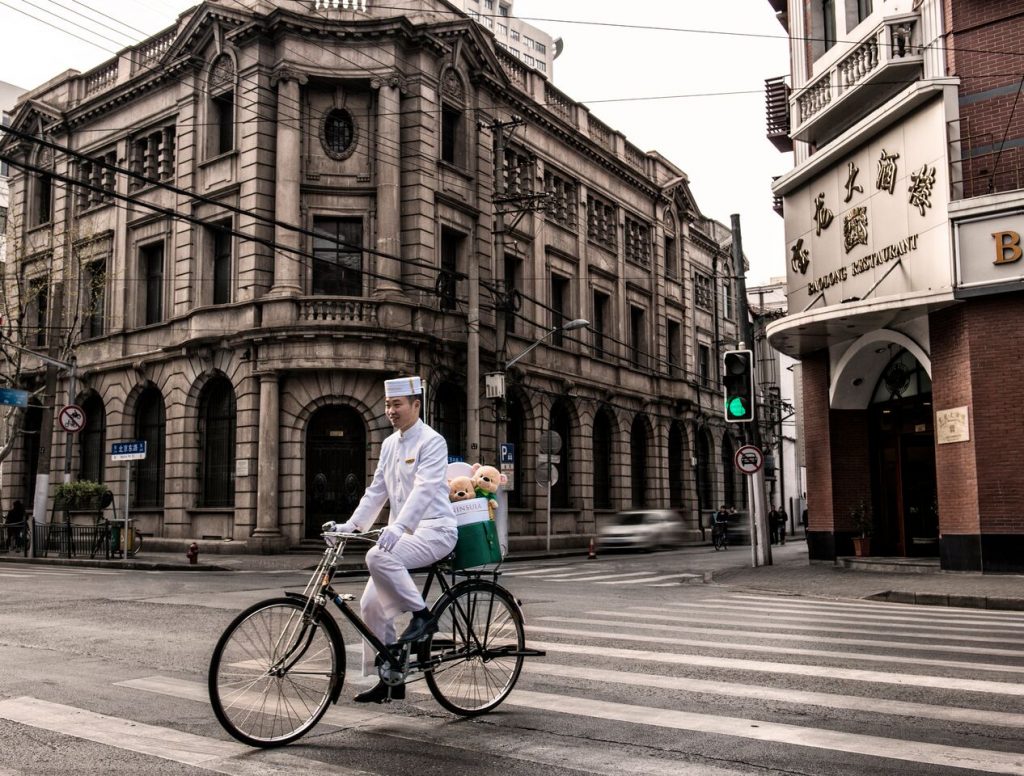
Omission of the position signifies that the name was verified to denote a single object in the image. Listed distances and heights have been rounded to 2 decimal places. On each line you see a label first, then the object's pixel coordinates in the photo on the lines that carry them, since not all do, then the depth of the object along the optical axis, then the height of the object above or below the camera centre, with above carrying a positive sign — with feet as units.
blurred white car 107.14 -4.02
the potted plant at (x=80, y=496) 91.20 +0.42
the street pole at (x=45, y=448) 91.30 +4.96
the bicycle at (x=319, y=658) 16.71 -2.92
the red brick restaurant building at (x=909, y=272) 56.03 +13.93
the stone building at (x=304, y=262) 88.99 +24.67
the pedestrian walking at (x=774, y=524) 141.79 -4.67
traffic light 59.98 +6.44
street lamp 95.81 +10.13
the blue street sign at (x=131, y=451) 79.30 +3.95
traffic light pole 69.77 -1.00
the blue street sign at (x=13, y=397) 87.76 +9.35
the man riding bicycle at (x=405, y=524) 18.10 -0.51
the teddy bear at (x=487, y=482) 20.11 +0.27
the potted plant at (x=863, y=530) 67.67 -2.69
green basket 19.30 -1.04
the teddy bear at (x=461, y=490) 19.77 +0.11
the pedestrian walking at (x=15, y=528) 94.99 -2.61
